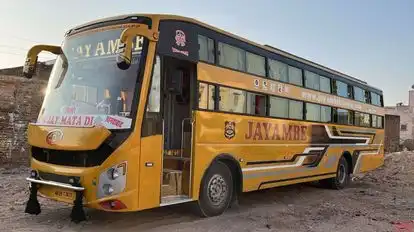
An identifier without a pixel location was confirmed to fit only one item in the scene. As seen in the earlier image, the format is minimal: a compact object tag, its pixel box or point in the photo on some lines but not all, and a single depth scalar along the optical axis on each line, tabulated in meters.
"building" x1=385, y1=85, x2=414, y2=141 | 48.50
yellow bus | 6.24
